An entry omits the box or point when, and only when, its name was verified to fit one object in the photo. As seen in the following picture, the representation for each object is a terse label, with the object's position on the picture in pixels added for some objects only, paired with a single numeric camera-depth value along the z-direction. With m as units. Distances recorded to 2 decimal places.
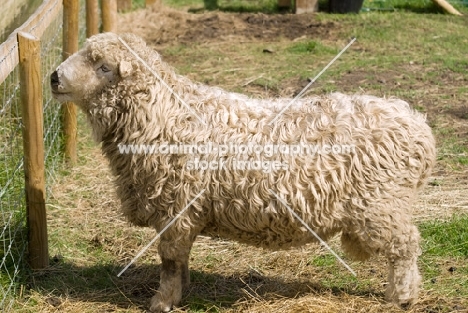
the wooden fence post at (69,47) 6.62
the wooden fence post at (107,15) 8.71
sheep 4.22
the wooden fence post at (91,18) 7.61
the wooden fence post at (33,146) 4.66
